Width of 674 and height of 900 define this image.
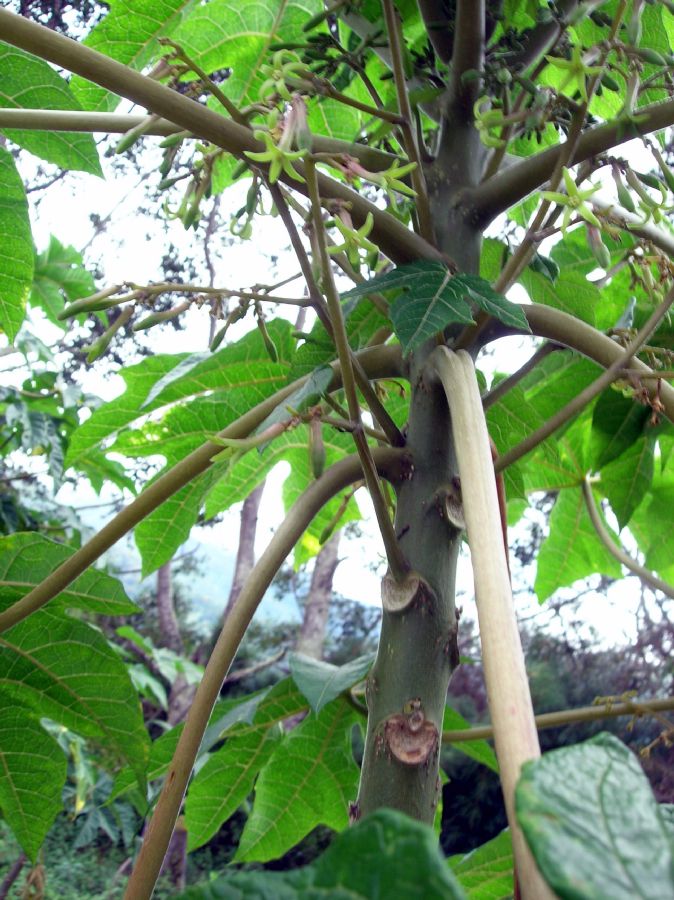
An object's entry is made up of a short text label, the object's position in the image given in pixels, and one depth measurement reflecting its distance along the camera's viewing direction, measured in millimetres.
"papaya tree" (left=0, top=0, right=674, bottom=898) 476
